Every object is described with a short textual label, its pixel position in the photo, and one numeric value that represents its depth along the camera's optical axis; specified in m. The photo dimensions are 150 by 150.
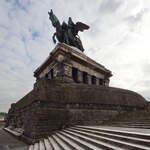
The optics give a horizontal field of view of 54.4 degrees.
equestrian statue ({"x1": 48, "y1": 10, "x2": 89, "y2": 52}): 21.03
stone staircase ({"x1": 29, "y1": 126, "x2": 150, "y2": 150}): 3.87
